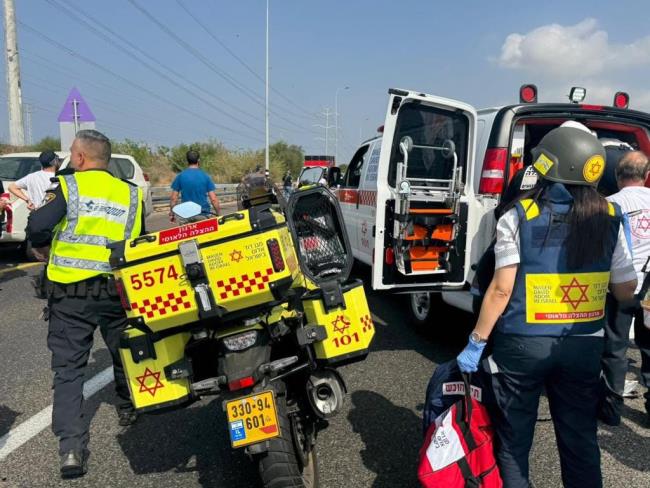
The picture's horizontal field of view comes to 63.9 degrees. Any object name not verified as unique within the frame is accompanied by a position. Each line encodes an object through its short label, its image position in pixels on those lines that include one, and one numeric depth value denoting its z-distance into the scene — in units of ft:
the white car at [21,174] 27.86
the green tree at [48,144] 109.17
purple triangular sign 33.53
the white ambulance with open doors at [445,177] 13.97
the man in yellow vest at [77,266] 9.41
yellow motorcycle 7.50
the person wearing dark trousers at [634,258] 10.78
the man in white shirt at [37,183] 23.76
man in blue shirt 25.05
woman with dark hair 6.93
